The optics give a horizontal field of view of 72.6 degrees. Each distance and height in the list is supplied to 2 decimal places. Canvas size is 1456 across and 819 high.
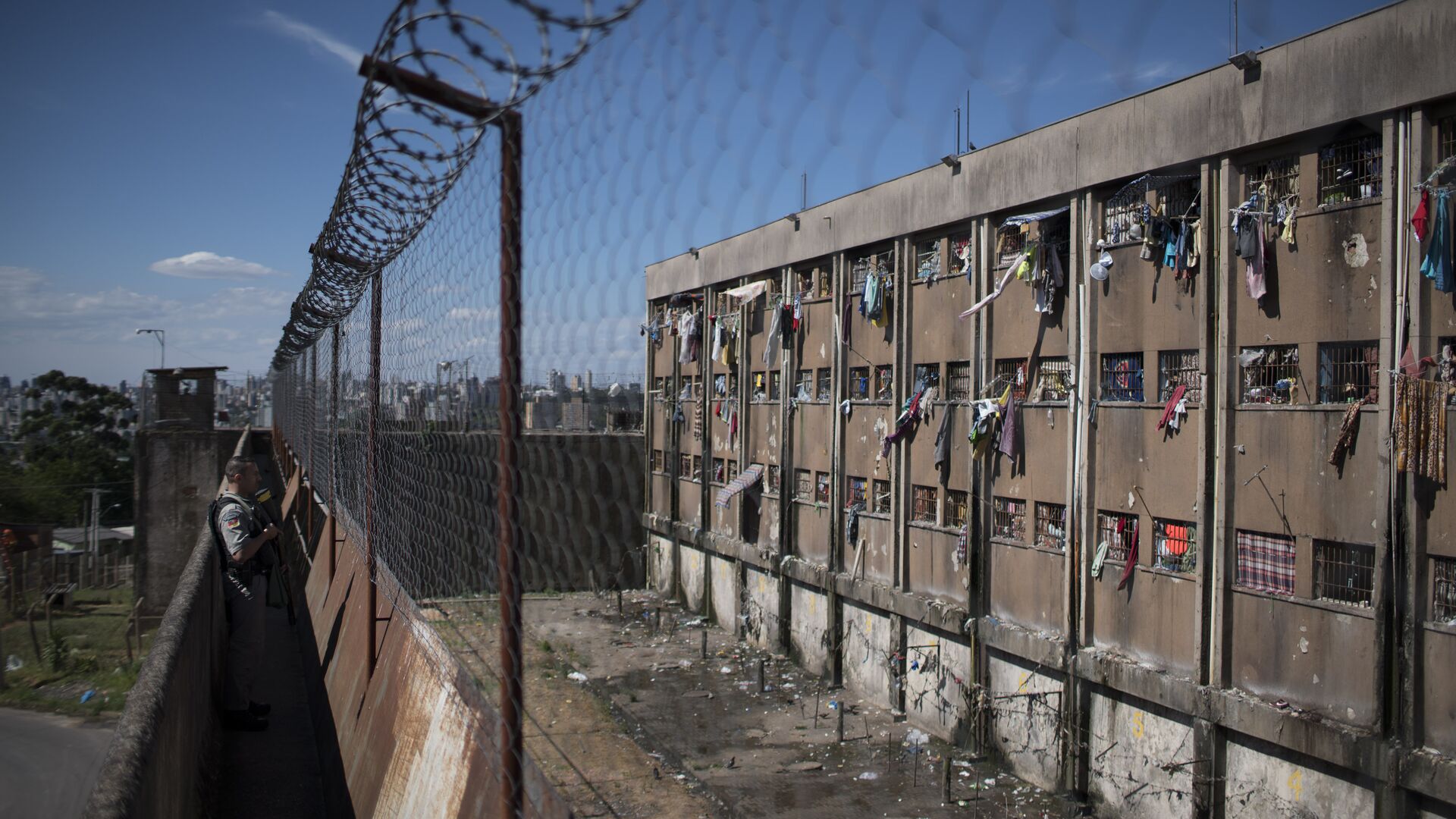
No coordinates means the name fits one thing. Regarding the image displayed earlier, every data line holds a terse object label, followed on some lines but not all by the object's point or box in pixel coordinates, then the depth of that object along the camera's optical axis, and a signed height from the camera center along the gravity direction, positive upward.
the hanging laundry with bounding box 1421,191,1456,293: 7.01 +1.09
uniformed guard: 5.06 -0.99
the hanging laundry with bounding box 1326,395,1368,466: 7.74 -0.19
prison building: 7.48 -0.29
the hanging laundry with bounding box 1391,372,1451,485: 7.16 -0.14
